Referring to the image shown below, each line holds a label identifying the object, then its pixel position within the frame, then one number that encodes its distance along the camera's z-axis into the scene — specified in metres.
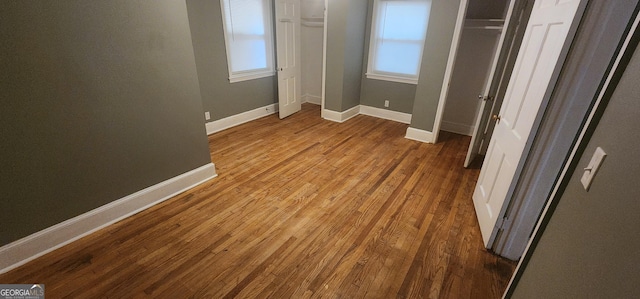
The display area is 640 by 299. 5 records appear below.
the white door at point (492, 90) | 2.43
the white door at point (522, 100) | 1.43
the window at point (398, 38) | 3.90
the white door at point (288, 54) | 4.09
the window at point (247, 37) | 3.65
